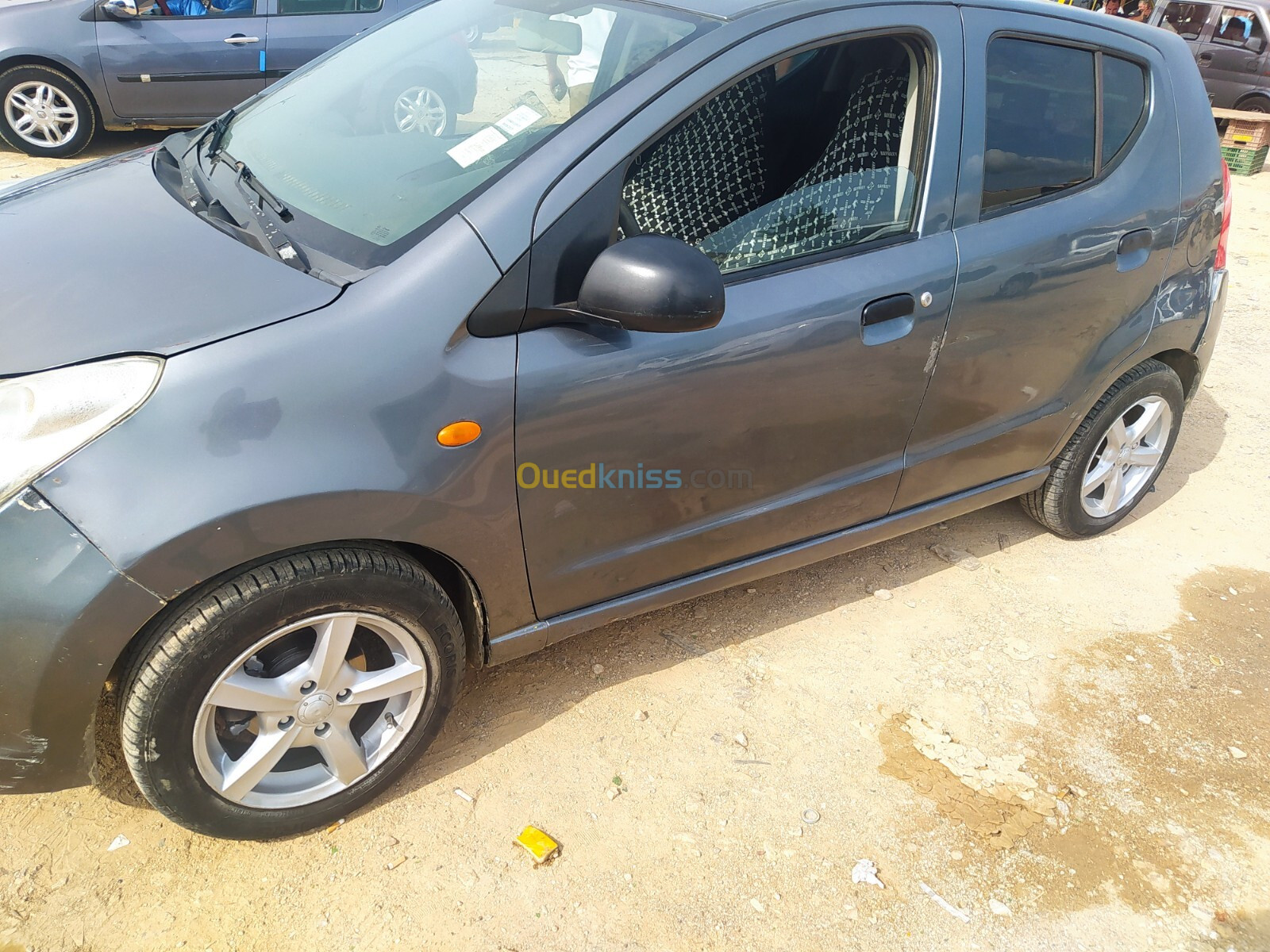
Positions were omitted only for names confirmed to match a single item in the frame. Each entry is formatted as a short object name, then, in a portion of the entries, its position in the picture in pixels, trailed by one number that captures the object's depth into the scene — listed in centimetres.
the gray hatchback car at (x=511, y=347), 174
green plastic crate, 991
